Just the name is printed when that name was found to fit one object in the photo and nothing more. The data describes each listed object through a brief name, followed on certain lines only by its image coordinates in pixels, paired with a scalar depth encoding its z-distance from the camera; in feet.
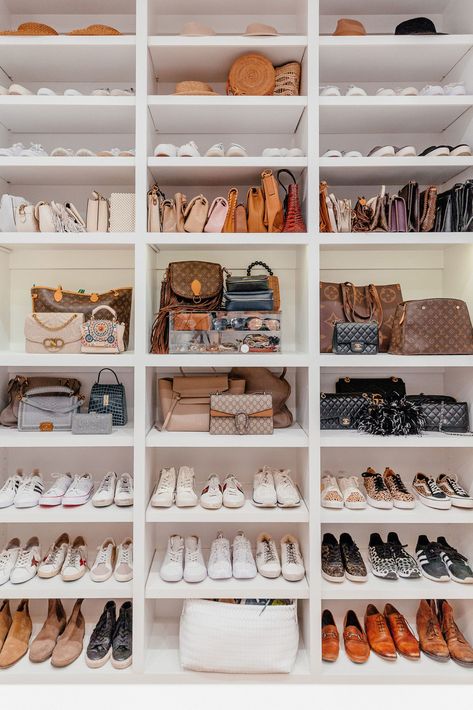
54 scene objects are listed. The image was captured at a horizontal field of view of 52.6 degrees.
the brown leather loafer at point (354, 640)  6.69
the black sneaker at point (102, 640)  6.59
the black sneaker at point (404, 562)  6.84
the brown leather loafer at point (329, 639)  6.70
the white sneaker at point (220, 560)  6.77
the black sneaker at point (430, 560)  6.82
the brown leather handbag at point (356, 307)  7.29
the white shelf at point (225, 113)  6.75
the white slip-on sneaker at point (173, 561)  6.77
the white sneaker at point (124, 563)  6.84
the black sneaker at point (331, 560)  6.79
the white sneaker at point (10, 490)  6.89
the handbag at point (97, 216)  6.97
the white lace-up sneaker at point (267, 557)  6.81
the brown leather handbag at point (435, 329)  6.81
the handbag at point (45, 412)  7.16
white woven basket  6.48
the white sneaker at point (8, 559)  6.88
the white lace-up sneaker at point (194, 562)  6.73
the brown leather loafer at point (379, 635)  6.75
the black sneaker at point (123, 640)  6.57
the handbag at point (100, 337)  6.91
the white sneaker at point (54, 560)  6.89
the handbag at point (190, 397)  7.16
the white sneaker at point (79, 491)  6.93
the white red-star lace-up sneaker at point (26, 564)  6.79
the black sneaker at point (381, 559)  6.89
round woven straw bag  6.99
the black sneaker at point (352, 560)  6.79
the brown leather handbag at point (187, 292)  7.02
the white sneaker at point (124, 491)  6.92
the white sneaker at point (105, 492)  6.92
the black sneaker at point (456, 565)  6.76
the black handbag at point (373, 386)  7.59
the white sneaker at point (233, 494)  6.80
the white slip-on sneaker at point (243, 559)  6.75
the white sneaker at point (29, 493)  6.86
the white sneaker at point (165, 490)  6.79
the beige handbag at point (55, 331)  6.95
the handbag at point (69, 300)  7.27
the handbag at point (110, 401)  7.38
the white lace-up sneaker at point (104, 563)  6.84
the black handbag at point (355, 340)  6.82
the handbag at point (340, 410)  7.23
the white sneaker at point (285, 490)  6.81
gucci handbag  6.89
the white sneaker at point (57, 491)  6.90
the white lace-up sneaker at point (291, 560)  6.76
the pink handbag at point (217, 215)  6.91
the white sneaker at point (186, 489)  6.81
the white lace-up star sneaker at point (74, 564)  6.82
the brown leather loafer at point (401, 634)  6.72
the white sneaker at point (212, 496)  6.75
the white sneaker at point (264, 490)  6.81
